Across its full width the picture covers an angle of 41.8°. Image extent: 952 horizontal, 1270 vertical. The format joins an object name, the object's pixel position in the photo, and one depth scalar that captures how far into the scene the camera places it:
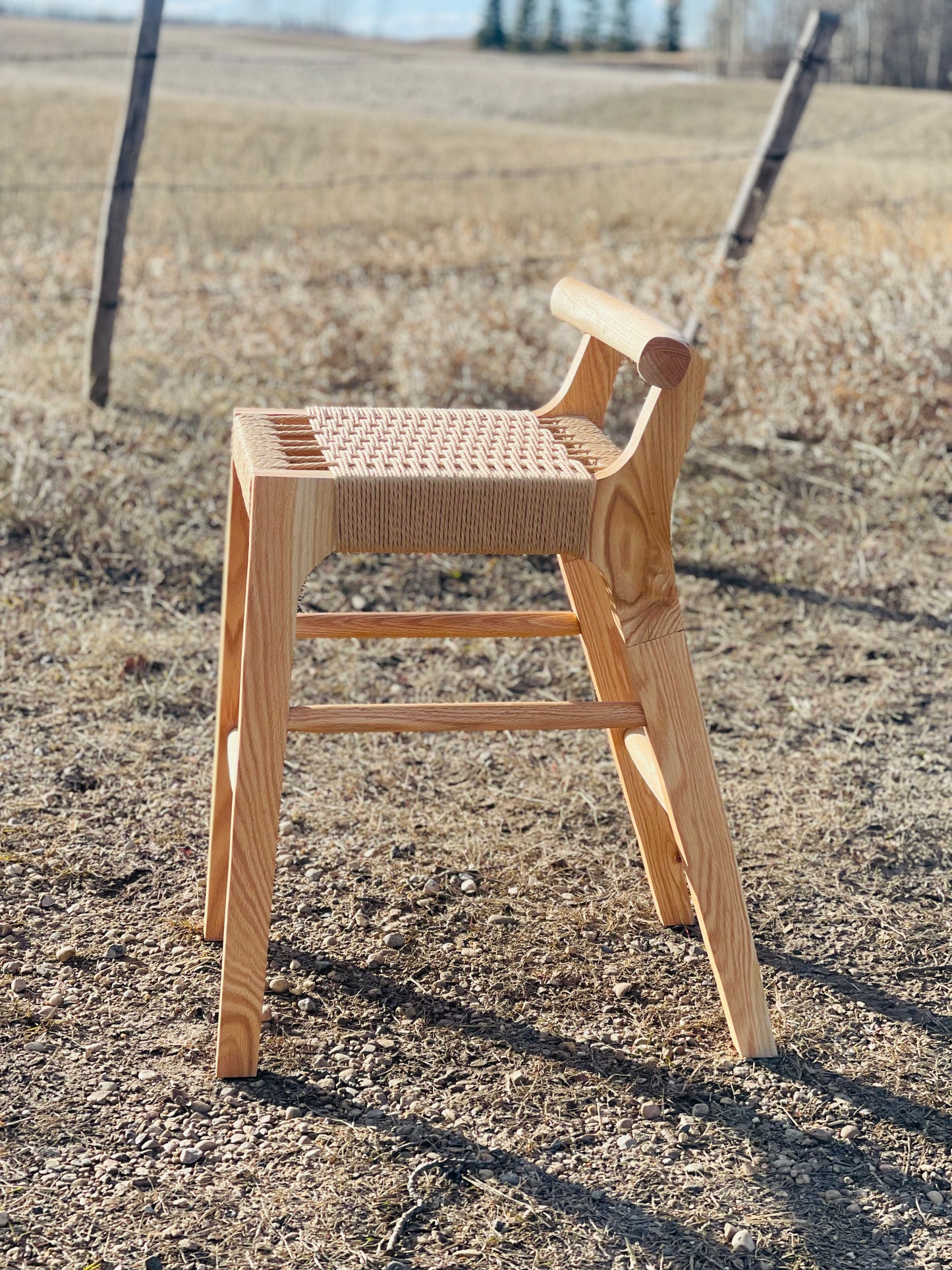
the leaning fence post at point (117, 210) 4.15
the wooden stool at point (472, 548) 1.48
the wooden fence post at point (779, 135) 4.27
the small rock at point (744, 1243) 1.42
